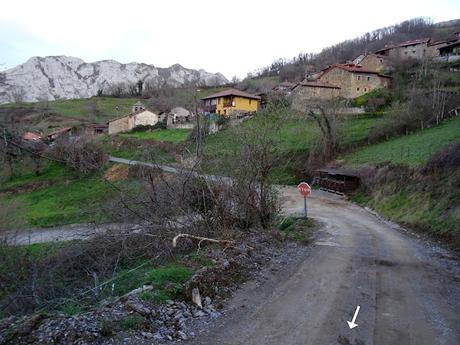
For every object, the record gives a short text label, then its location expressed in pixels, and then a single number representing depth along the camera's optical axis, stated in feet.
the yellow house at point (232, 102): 221.87
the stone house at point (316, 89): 194.66
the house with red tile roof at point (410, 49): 277.23
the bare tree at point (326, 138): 130.93
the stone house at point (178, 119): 220.64
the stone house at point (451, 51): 223.30
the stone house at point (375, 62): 245.04
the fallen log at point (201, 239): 33.78
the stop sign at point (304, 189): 63.98
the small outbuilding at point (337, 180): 105.91
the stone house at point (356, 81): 213.66
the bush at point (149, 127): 229.45
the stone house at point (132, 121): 237.66
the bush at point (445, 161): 65.69
